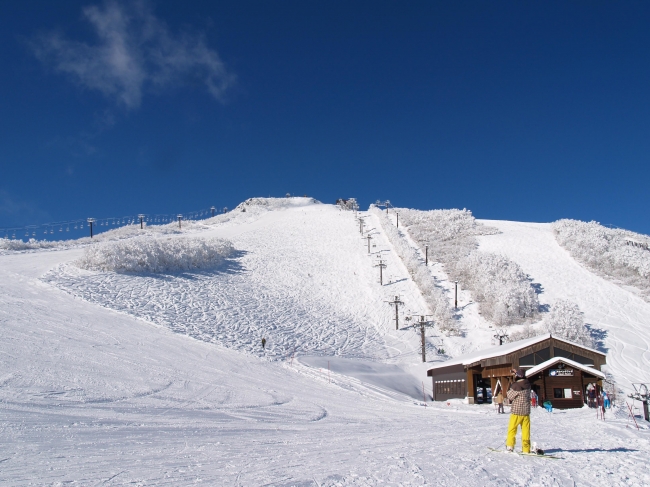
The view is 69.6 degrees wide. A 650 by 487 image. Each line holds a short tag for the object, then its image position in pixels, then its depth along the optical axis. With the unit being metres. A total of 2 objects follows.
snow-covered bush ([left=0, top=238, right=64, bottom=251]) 41.94
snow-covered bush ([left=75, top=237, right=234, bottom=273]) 34.53
